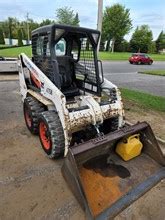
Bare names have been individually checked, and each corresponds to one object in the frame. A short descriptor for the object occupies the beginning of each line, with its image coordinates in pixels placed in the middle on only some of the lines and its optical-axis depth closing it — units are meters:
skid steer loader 2.08
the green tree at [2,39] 34.60
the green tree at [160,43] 45.42
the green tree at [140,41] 39.47
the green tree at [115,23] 33.53
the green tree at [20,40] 32.84
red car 19.02
